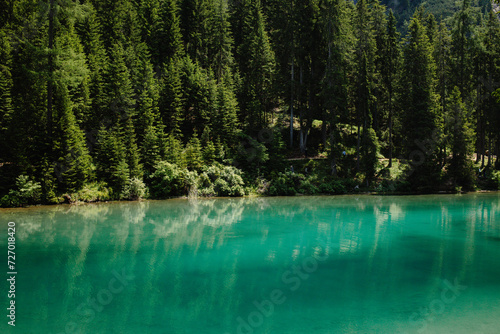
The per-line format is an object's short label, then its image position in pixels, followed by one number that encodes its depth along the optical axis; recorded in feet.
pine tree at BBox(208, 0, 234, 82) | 164.55
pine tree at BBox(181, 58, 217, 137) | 137.49
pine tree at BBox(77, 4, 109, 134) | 116.06
